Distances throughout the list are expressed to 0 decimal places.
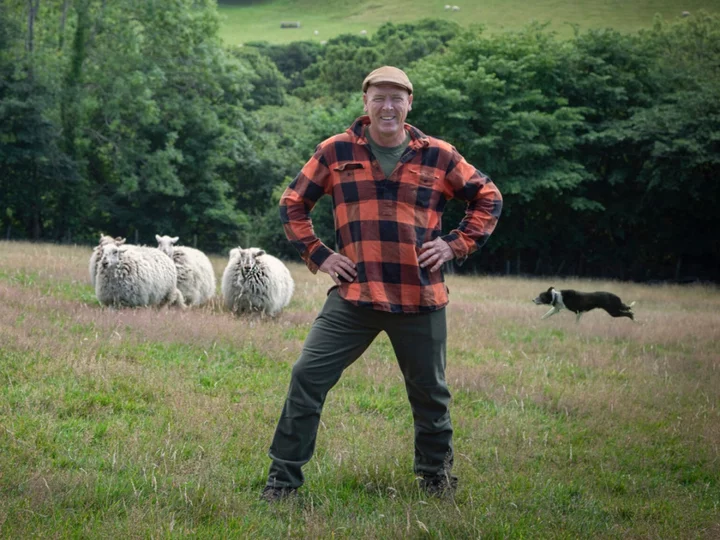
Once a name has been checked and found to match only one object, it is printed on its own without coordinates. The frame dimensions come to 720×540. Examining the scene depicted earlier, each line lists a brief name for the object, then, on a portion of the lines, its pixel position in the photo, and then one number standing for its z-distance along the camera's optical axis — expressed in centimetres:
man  505
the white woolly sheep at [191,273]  1369
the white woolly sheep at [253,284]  1272
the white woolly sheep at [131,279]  1220
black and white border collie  1535
